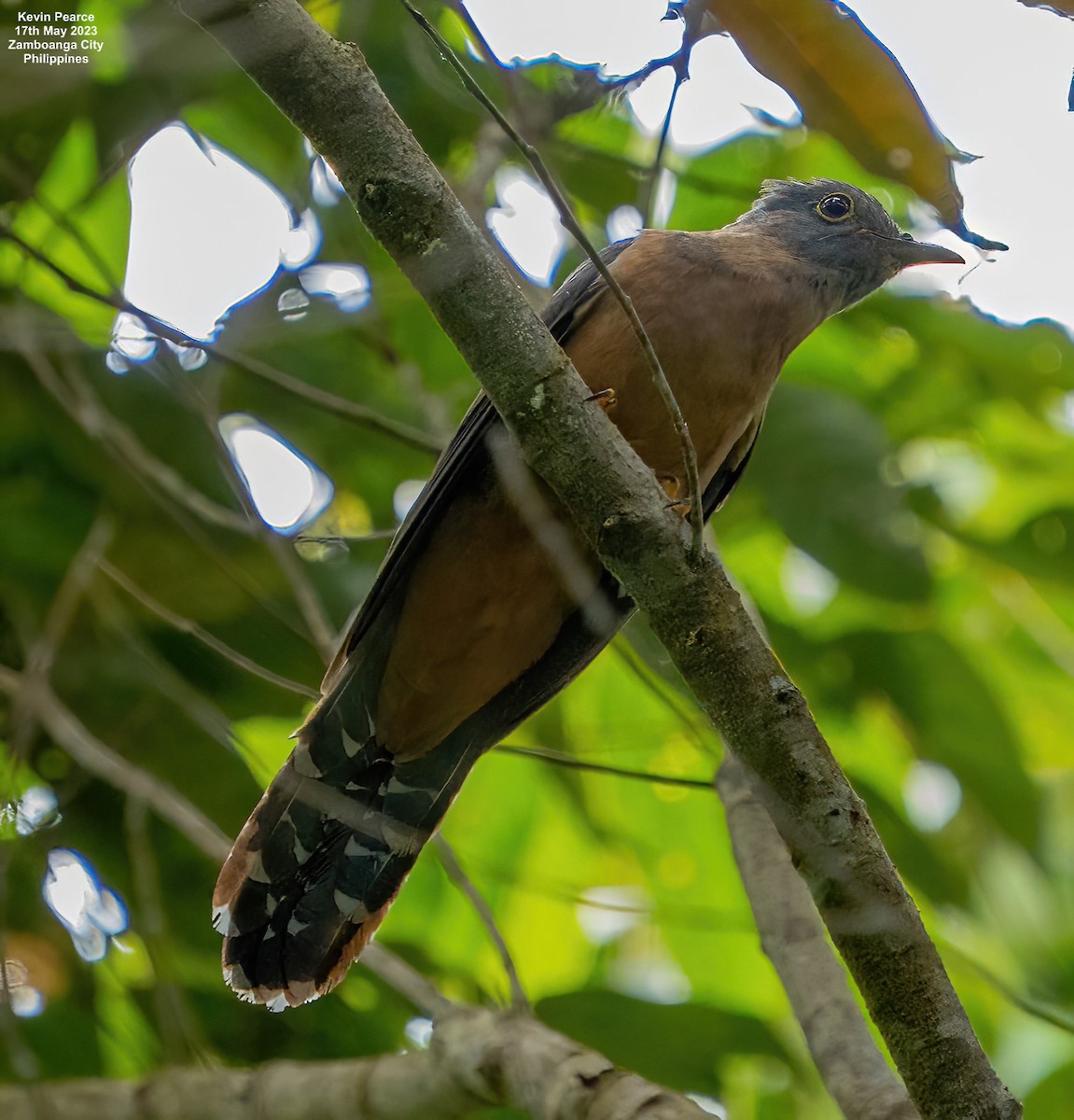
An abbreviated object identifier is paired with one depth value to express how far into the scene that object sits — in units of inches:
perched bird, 266.4
